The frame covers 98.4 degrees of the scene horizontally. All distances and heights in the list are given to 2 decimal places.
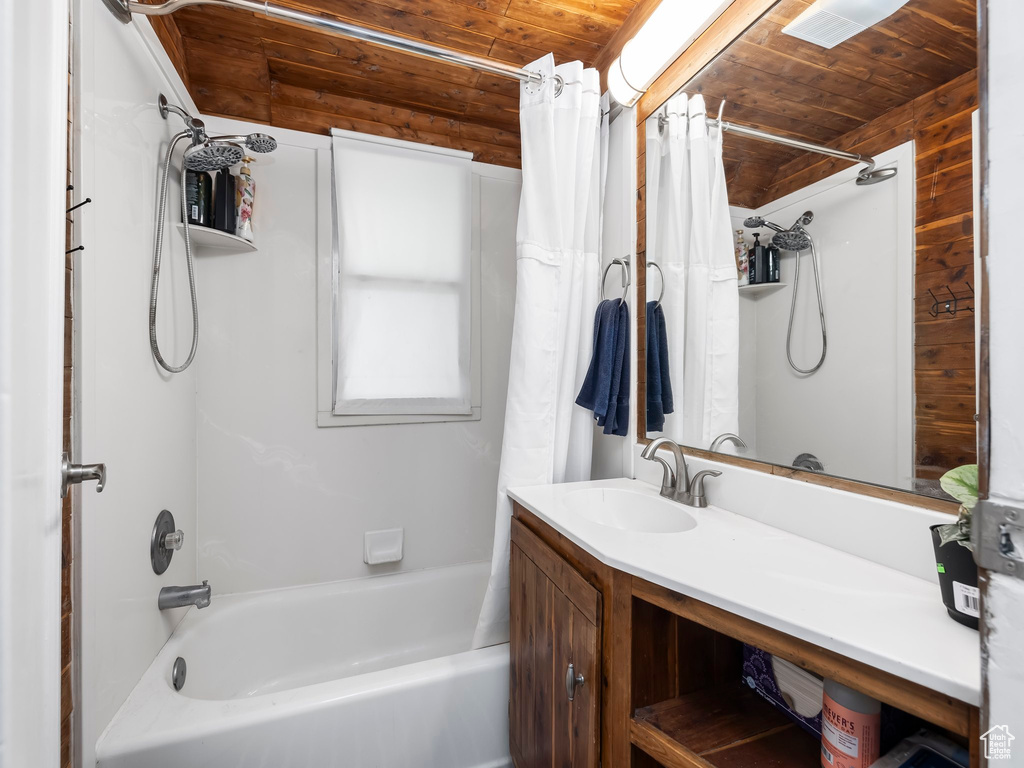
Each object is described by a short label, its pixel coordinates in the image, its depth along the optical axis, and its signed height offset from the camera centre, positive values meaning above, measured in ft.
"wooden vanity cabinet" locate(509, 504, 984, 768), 2.38 -1.93
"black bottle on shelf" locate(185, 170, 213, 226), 4.89 +2.08
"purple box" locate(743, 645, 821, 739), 2.57 -1.91
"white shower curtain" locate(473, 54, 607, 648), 4.64 +1.03
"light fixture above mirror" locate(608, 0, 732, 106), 3.86 +3.23
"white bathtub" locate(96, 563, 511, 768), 3.41 -2.91
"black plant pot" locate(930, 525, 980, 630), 1.85 -0.83
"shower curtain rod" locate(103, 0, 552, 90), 3.59 +3.20
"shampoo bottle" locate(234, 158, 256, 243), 5.31 +2.21
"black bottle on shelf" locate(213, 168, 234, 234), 5.10 +2.09
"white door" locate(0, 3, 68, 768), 1.34 +0.05
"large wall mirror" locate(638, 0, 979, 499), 2.42 +0.97
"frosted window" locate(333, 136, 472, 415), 6.10 +1.49
